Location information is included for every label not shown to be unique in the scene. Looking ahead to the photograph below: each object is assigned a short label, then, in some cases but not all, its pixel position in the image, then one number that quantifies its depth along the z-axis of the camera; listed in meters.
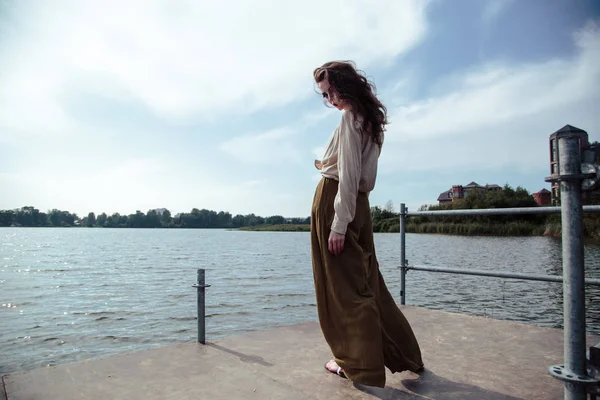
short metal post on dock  3.17
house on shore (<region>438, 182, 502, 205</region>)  108.36
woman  2.33
